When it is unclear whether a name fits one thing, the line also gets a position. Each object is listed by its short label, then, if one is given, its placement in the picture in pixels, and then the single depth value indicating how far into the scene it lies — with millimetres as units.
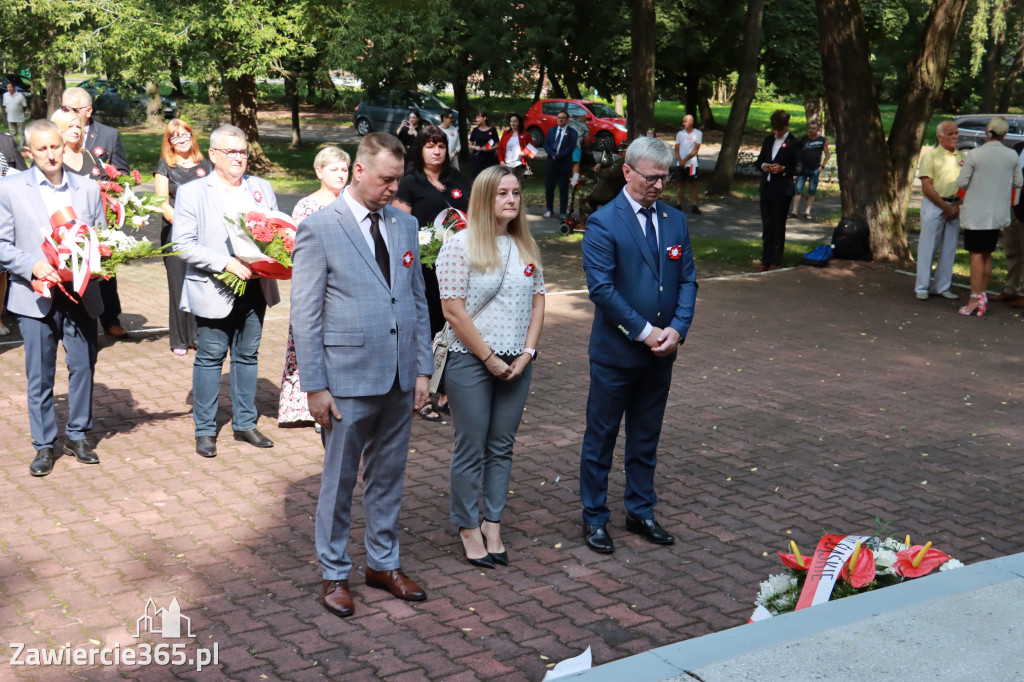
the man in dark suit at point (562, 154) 18469
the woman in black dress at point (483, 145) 19819
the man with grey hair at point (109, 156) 9477
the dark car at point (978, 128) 25422
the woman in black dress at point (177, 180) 8234
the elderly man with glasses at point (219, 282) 6574
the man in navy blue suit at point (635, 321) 5340
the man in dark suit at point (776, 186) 14336
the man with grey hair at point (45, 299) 6195
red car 32156
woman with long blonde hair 5172
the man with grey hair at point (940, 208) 12070
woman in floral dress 6855
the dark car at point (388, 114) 31828
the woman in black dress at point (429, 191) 7484
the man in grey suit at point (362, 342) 4531
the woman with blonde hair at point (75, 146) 7941
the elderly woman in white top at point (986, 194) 11586
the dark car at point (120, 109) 38875
